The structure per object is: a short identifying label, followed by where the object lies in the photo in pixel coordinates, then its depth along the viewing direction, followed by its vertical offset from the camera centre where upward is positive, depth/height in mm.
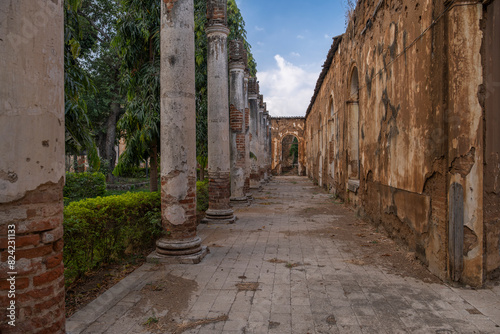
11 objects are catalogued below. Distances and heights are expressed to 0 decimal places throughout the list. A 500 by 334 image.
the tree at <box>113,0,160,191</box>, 6988 +1763
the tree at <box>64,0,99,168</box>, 3552 +731
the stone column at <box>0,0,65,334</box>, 2057 -15
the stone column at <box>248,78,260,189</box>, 17188 +1657
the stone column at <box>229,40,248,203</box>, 11203 +1381
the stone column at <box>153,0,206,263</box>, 5109 +396
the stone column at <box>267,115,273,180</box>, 29425 +2525
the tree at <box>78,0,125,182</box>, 16922 +4912
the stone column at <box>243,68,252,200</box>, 13617 +594
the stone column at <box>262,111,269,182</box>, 25147 +969
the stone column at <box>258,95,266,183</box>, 21361 +1426
